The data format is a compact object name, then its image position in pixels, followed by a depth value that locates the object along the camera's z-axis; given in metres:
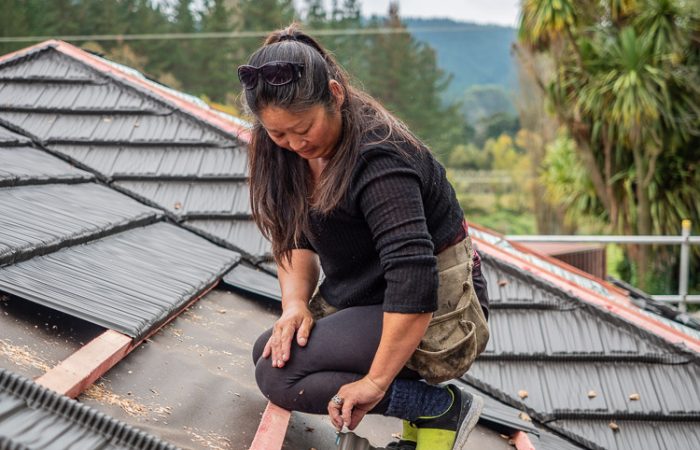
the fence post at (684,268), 6.60
